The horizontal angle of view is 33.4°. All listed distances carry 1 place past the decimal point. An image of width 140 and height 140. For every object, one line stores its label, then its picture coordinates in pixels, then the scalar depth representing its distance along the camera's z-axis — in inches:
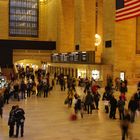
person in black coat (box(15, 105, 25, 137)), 293.7
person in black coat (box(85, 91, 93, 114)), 412.1
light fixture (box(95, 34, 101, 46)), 1117.0
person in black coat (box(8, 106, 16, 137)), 295.0
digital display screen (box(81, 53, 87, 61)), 875.8
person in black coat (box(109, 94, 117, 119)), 379.8
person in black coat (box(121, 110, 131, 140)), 259.5
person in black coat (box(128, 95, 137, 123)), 347.3
